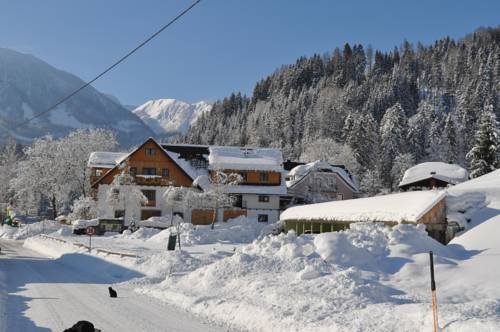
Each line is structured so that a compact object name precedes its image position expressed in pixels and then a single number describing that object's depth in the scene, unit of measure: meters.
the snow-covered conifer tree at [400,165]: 88.94
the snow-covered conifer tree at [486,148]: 59.72
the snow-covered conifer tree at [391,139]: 92.88
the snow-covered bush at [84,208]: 59.16
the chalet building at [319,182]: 71.50
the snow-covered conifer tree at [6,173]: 103.25
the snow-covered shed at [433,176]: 59.41
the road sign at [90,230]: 31.58
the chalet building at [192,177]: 58.78
